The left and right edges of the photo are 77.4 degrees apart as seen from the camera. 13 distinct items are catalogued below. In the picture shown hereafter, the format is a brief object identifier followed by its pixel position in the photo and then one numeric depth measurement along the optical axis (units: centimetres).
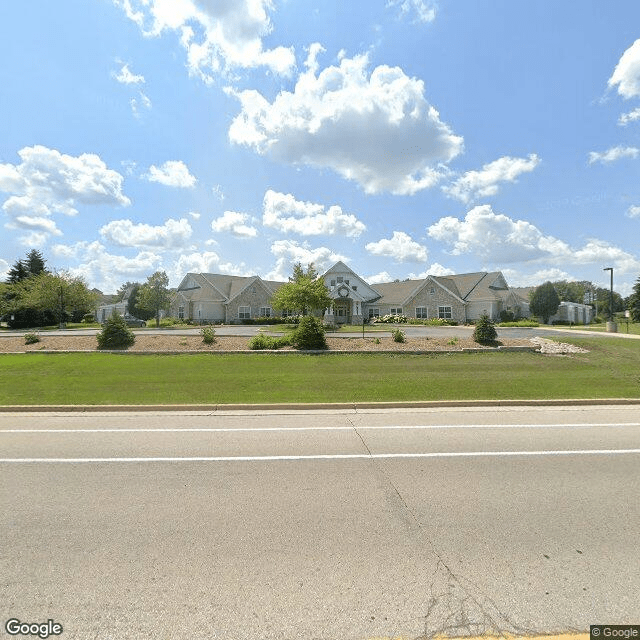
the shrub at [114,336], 2145
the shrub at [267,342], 2031
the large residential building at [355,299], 4800
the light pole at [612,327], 3032
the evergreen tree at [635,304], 5319
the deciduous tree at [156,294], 4397
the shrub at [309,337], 2030
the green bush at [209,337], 2161
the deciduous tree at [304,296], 3488
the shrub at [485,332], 2138
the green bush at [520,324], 3744
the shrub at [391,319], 4728
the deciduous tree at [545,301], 4700
